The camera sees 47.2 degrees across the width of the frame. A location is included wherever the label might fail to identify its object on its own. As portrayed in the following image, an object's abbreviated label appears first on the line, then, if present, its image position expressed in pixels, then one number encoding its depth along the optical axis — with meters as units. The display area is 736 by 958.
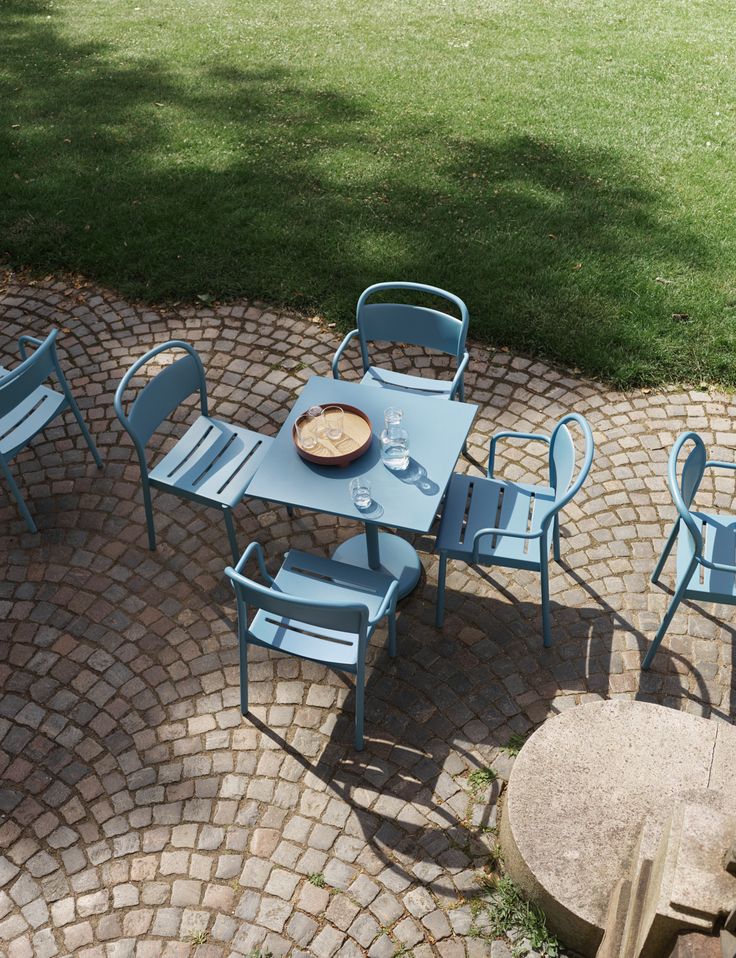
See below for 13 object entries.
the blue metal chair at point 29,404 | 5.29
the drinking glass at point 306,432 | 4.77
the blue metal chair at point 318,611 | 3.89
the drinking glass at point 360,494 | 4.48
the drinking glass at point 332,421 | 4.81
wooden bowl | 4.67
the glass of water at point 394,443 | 4.69
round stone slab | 3.71
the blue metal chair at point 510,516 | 4.61
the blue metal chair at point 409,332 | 5.83
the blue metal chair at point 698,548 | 4.39
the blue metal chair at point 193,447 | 5.18
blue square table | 4.50
